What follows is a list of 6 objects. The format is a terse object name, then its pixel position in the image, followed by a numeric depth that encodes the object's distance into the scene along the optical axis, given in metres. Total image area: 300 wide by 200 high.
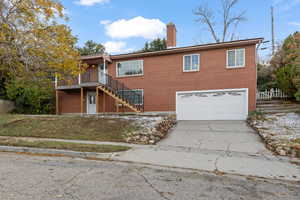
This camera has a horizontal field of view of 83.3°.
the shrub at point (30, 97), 14.87
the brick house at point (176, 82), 12.07
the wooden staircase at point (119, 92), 12.83
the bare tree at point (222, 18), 23.33
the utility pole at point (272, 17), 25.93
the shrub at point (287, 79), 12.06
